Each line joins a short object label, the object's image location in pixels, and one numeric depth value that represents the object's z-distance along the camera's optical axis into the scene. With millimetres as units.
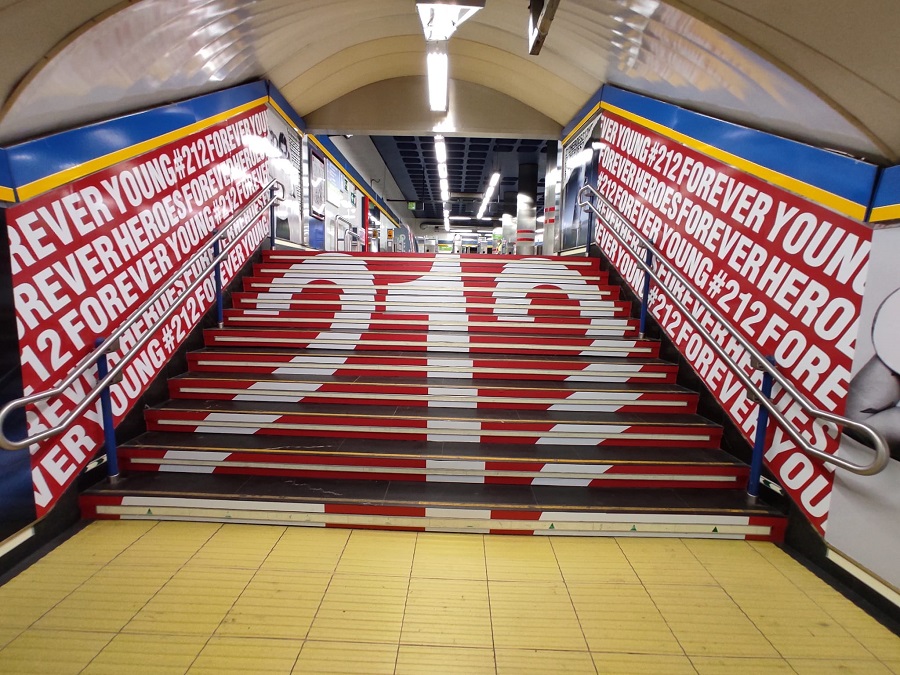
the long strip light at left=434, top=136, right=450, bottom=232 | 8982
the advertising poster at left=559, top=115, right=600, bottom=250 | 5664
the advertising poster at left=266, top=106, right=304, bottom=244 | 5602
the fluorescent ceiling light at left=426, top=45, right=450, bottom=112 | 4707
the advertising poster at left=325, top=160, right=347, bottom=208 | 8289
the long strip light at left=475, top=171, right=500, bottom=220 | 13586
